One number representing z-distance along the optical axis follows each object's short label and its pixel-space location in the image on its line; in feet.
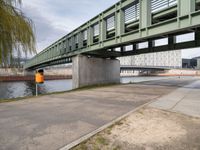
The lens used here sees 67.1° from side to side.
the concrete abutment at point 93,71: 65.92
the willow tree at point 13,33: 18.44
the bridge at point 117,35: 33.22
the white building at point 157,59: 388.37
